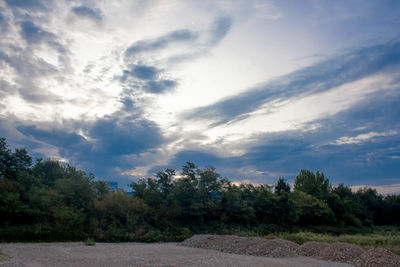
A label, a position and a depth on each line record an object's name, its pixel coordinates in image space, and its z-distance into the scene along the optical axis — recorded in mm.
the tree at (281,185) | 47875
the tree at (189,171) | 27938
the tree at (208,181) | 27766
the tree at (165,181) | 27391
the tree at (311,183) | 43438
